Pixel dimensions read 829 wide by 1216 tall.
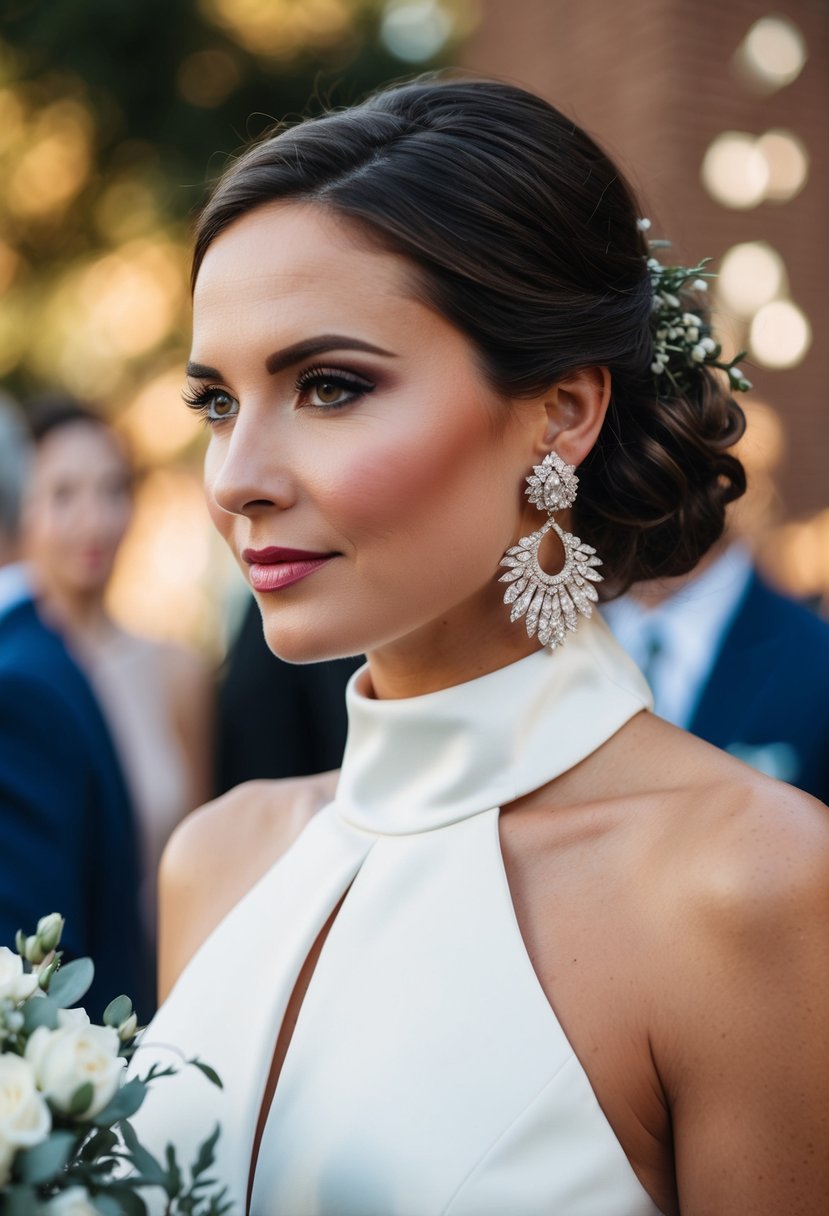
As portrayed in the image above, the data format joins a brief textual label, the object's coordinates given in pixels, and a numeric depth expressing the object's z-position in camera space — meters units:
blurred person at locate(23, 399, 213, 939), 4.81
